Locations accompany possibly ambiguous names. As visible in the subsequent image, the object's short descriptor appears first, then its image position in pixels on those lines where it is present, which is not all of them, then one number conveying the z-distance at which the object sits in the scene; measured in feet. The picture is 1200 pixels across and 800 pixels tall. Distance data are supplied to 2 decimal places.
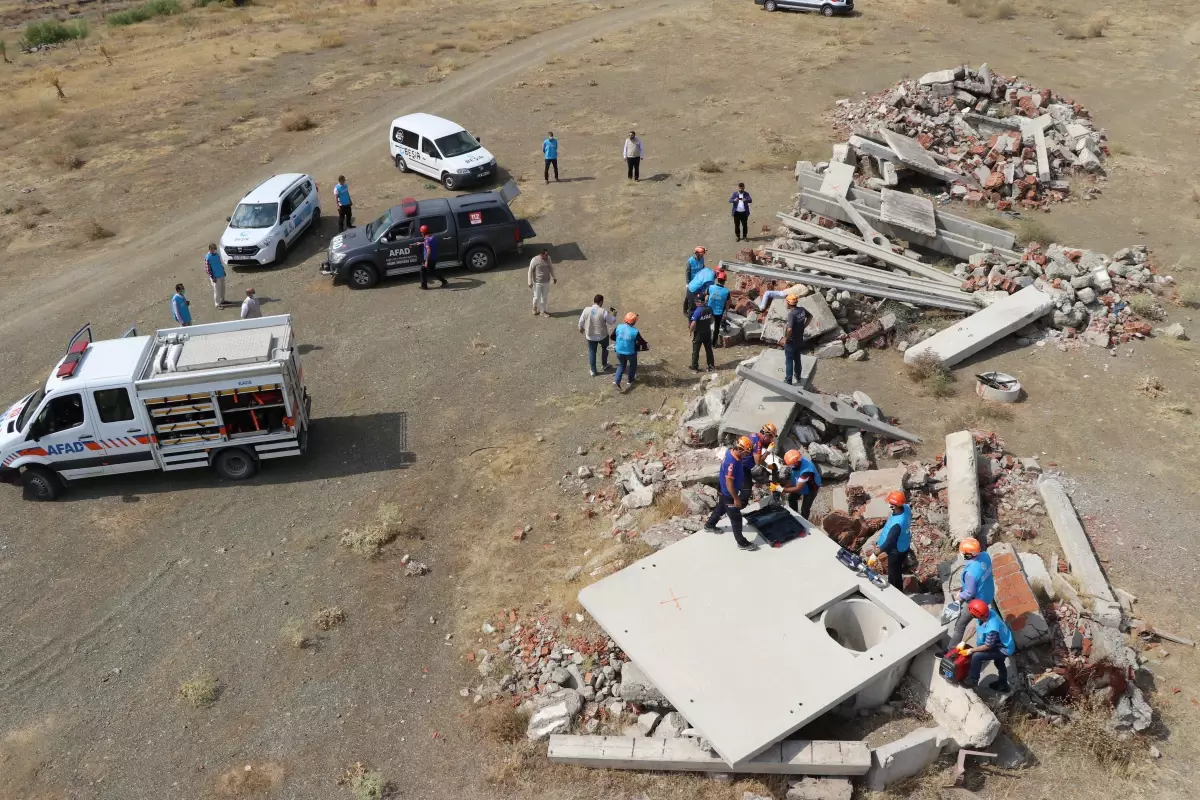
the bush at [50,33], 135.74
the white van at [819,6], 127.34
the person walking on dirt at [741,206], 63.72
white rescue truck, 41.27
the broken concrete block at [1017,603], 29.66
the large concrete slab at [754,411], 40.78
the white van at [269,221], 66.39
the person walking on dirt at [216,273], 59.98
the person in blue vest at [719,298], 50.85
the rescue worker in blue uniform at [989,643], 26.99
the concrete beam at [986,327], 48.39
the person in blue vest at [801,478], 33.94
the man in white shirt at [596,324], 49.19
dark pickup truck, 62.64
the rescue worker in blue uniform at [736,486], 31.71
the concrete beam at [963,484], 34.88
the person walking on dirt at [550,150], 78.12
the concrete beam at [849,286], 52.80
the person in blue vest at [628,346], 47.52
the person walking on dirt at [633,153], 76.54
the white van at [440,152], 78.95
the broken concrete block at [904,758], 25.88
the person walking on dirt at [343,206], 70.38
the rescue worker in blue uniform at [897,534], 30.91
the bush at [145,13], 146.41
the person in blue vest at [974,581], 27.68
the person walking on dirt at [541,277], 56.34
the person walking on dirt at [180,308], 55.98
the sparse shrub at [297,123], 95.76
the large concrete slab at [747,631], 26.58
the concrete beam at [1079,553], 31.53
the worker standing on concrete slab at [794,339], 43.24
